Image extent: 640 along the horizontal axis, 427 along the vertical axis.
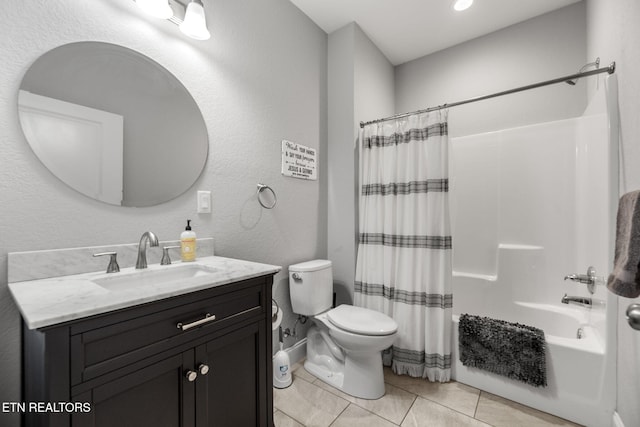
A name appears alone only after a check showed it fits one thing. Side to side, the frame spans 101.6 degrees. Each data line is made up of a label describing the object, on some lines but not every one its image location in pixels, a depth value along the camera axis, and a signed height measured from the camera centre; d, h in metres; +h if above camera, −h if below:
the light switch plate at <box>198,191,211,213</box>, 1.38 +0.06
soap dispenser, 1.25 -0.16
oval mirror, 0.96 +0.38
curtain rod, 1.35 +0.76
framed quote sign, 1.87 +0.40
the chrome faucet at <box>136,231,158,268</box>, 1.10 -0.17
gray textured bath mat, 1.45 -0.80
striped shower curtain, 1.73 -0.18
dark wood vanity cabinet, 0.62 -0.44
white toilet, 1.52 -0.73
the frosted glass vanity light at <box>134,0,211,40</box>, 1.12 +0.90
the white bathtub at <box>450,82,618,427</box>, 1.37 -0.23
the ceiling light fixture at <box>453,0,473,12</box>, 1.78 +1.46
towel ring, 1.69 +0.13
